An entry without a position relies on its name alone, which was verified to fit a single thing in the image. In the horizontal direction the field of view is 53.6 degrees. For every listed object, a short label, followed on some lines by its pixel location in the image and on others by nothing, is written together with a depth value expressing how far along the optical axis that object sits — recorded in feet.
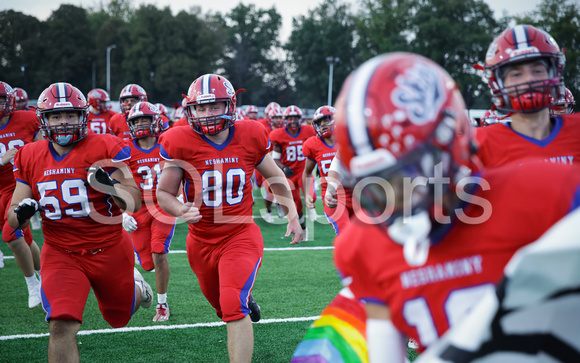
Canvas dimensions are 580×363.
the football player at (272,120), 44.19
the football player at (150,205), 19.77
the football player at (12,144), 21.04
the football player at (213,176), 14.29
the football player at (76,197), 13.50
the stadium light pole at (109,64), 174.96
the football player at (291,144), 37.22
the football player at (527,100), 9.79
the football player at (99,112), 36.60
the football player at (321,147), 25.29
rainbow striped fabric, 8.09
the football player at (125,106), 31.12
